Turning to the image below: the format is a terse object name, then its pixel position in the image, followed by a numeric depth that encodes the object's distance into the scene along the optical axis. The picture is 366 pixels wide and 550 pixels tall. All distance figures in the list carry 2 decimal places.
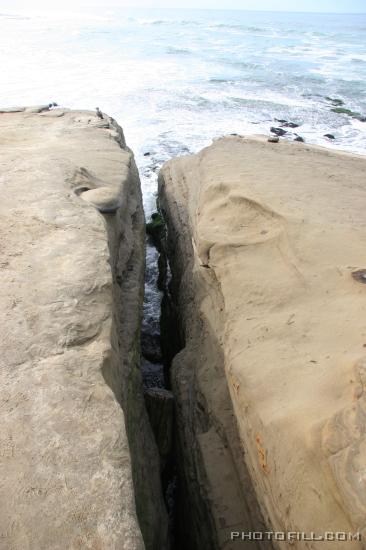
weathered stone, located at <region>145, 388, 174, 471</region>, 3.09
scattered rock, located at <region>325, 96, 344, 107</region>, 13.62
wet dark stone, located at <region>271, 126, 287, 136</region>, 10.22
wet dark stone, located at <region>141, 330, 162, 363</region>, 4.46
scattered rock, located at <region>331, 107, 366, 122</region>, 11.93
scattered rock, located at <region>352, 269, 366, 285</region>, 2.51
